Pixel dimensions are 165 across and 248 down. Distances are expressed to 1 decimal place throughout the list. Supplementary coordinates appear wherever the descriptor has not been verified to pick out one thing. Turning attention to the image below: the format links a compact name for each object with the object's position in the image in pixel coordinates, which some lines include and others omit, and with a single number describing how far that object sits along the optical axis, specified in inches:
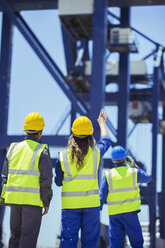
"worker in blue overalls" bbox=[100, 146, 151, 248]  349.5
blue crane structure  726.8
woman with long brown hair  279.0
